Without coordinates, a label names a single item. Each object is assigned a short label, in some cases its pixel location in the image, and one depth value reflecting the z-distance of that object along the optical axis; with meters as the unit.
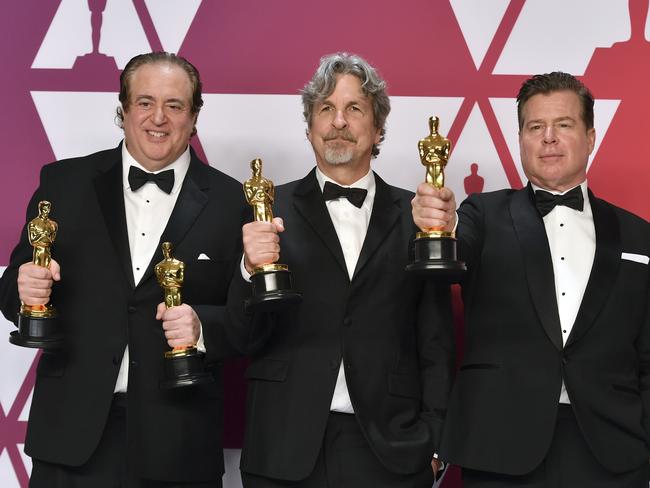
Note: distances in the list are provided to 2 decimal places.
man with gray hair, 3.16
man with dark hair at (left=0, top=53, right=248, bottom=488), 3.27
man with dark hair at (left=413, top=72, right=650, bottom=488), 3.10
